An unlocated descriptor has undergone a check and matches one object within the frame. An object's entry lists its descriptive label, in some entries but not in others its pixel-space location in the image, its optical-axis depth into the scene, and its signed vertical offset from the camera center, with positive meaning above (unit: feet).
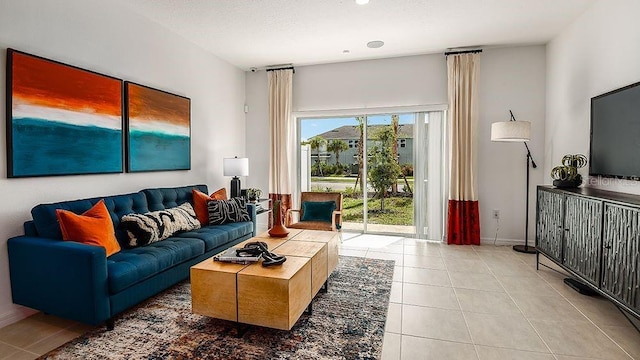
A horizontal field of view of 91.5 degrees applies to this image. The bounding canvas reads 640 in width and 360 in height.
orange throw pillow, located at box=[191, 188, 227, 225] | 12.88 -1.48
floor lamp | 13.09 +1.62
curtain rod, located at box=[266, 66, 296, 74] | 17.99 +5.91
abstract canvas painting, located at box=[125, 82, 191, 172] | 11.40 +1.65
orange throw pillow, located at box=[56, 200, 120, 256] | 7.90 -1.48
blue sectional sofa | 7.22 -2.52
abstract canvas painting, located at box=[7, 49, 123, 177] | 8.04 +1.51
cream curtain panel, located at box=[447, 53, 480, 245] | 15.30 +1.10
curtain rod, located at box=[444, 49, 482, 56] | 15.20 +5.80
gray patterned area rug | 6.72 -3.92
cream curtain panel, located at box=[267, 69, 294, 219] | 18.11 +2.05
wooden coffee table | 6.87 -2.79
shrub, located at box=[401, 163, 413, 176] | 16.88 +0.02
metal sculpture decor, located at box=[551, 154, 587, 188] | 10.92 -0.15
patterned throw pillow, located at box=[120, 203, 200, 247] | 9.52 -1.78
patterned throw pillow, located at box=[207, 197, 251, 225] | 12.88 -1.74
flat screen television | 8.53 +1.05
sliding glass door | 16.29 +0.12
